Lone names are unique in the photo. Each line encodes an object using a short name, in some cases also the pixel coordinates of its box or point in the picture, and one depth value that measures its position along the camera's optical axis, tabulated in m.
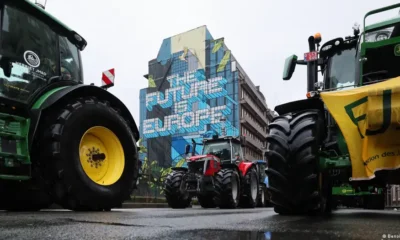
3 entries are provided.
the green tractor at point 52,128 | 4.16
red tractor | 10.93
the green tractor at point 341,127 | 3.44
